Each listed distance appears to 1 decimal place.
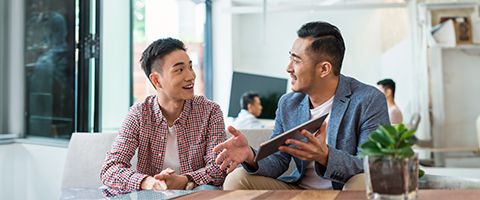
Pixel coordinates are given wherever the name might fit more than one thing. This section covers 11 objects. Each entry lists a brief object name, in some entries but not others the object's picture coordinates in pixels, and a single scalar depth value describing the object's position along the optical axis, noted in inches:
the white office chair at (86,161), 76.6
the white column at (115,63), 119.7
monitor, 187.6
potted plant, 34.8
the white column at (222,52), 207.8
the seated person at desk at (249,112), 169.0
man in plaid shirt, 67.9
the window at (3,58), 116.0
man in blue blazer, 56.3
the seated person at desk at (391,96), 170.1
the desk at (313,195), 43.4
